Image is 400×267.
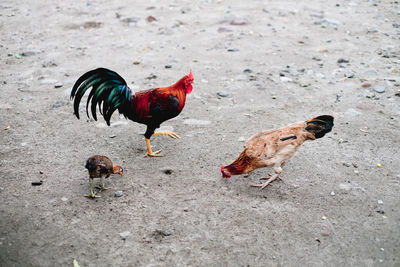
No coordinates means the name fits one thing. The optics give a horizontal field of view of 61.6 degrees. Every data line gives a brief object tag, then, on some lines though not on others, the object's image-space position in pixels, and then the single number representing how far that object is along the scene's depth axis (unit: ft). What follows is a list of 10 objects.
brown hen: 11.76
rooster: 13.03
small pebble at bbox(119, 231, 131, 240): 10.12
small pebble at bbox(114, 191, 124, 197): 11.82
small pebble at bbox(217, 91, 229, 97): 18.87
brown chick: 11.15
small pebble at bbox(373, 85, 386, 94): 18.52
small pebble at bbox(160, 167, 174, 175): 13.21
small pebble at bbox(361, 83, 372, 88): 19.18
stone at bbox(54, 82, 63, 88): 19.54
